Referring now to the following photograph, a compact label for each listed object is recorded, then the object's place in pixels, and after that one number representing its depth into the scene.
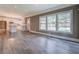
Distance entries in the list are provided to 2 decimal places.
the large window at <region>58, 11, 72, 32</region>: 2.58
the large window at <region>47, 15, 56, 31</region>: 3.08
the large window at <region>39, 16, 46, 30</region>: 3.49
